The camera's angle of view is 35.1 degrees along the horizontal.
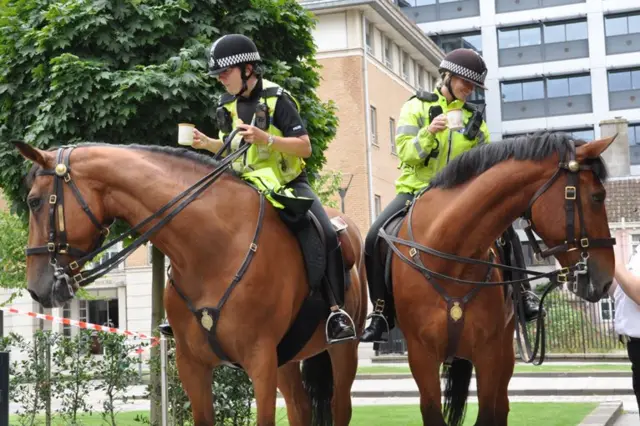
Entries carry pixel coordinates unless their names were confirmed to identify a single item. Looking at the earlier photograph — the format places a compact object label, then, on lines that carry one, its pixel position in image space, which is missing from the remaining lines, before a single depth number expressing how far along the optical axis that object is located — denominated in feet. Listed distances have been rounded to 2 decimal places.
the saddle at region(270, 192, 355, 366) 21.84
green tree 40.91
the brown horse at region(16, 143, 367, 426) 19.88
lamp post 106.83
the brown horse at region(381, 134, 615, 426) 20.34
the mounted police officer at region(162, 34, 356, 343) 22.30
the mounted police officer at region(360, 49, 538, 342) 24.93
